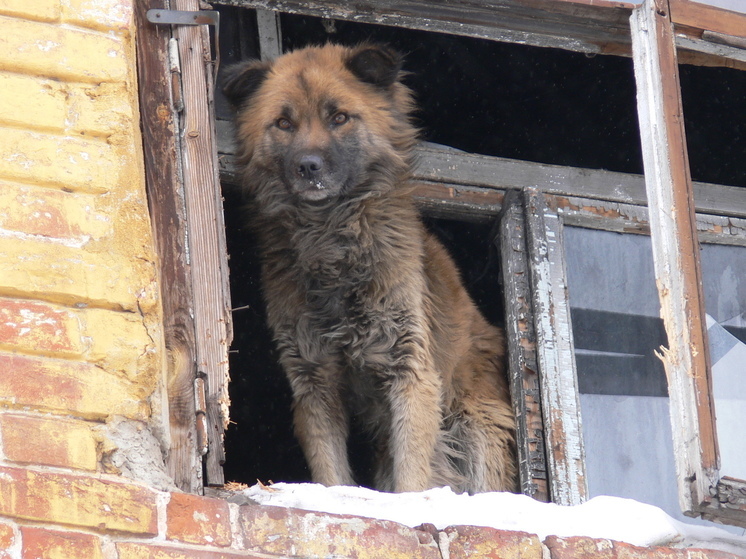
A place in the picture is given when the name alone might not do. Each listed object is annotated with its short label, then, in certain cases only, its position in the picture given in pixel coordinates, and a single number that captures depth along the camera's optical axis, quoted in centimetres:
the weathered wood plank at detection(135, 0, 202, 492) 453
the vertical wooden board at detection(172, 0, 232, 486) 466
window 581
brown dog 727
